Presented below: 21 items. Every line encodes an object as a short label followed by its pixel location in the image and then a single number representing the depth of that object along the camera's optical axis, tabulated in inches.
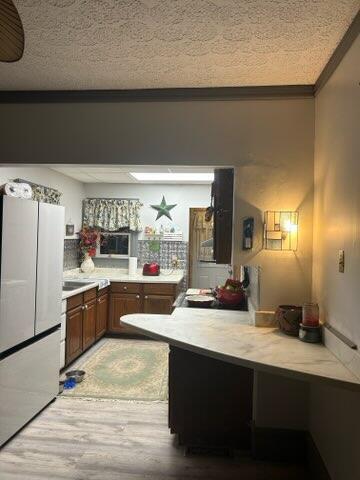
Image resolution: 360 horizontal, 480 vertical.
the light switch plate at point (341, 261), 63.7
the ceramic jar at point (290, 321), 76.1
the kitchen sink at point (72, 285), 157.5
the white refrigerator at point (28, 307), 89.0
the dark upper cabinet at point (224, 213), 99.3
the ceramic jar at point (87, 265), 202.1
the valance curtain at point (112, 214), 208.1
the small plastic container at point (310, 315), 73.1
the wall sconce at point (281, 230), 85.6
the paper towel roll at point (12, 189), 93.6
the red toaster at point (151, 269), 197.0
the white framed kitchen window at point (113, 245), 212.1
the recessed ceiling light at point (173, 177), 177.9
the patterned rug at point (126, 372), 121.5
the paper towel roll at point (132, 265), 201.5
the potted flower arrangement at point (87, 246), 202.7
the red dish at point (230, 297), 110.8
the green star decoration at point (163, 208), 208.7
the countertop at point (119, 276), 181.6
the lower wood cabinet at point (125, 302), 174.7
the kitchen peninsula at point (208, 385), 80.4
